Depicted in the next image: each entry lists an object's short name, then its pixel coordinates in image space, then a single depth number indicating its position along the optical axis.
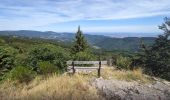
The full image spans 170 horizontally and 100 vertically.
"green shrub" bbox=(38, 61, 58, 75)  4.96
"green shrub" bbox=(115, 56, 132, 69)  8.02
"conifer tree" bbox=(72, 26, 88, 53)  19.19
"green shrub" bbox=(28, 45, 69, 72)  5.97
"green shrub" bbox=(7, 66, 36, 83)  4.31
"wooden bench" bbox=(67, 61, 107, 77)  5.86
